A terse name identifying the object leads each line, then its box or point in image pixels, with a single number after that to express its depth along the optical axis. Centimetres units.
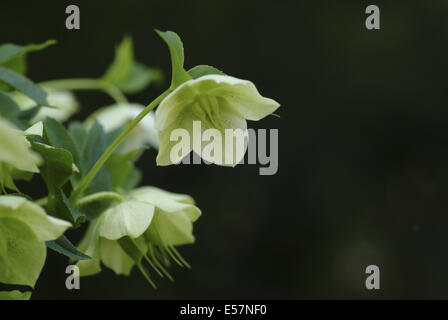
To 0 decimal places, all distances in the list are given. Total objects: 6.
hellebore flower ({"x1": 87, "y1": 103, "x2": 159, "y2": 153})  85
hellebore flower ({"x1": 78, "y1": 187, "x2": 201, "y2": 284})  66
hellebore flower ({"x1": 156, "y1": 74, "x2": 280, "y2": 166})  64
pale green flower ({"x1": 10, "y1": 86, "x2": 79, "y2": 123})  79
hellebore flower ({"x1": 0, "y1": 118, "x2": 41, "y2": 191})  56
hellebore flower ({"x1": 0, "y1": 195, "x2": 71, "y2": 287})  59
